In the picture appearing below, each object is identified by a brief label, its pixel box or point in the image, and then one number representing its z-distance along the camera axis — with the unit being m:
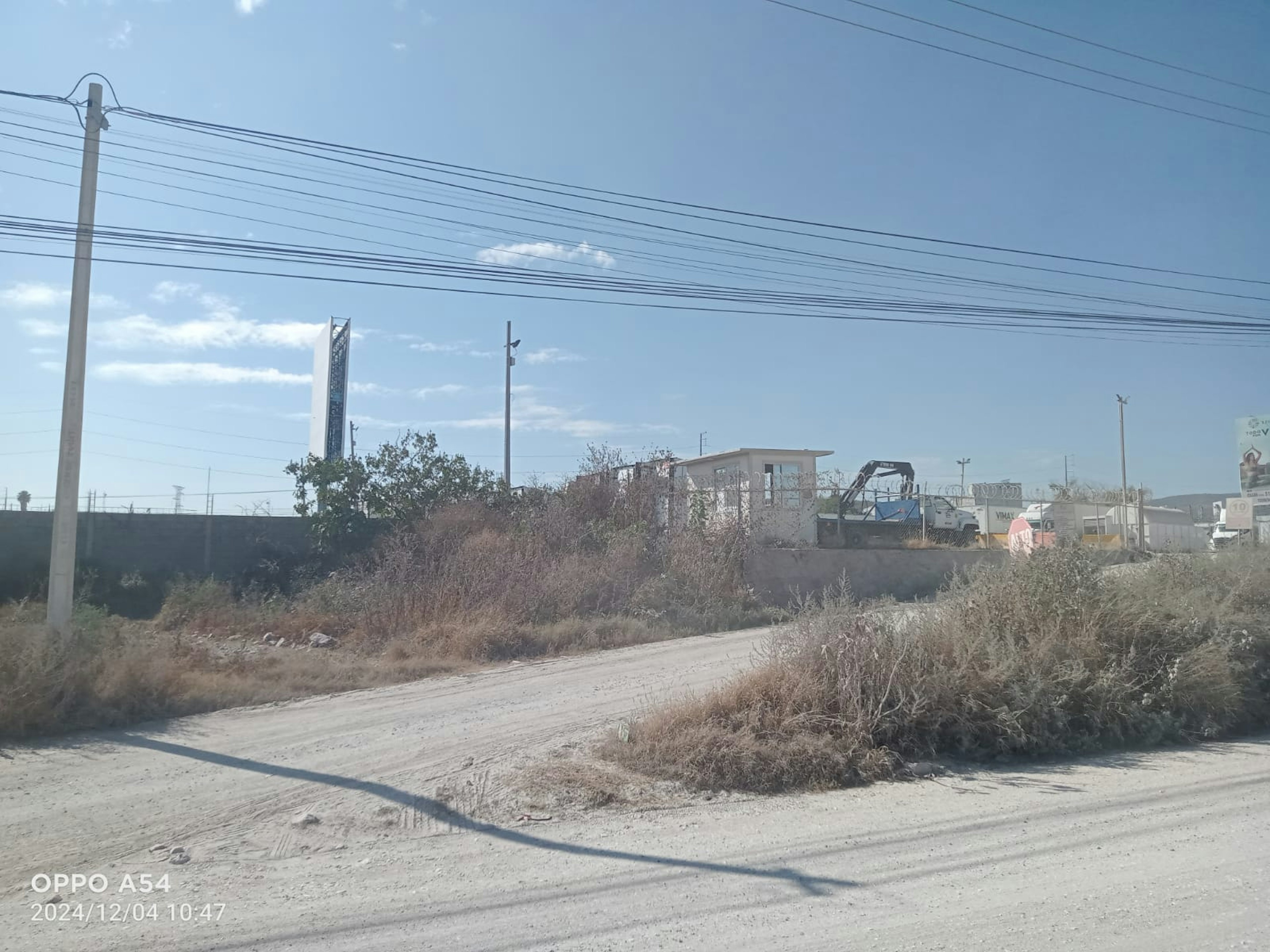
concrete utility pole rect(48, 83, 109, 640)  11.06
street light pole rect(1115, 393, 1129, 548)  24.00
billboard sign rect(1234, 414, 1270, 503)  36.78
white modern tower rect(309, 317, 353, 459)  26.31
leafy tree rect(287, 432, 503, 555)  21.81
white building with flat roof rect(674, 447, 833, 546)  20.55
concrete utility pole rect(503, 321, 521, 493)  29.95
